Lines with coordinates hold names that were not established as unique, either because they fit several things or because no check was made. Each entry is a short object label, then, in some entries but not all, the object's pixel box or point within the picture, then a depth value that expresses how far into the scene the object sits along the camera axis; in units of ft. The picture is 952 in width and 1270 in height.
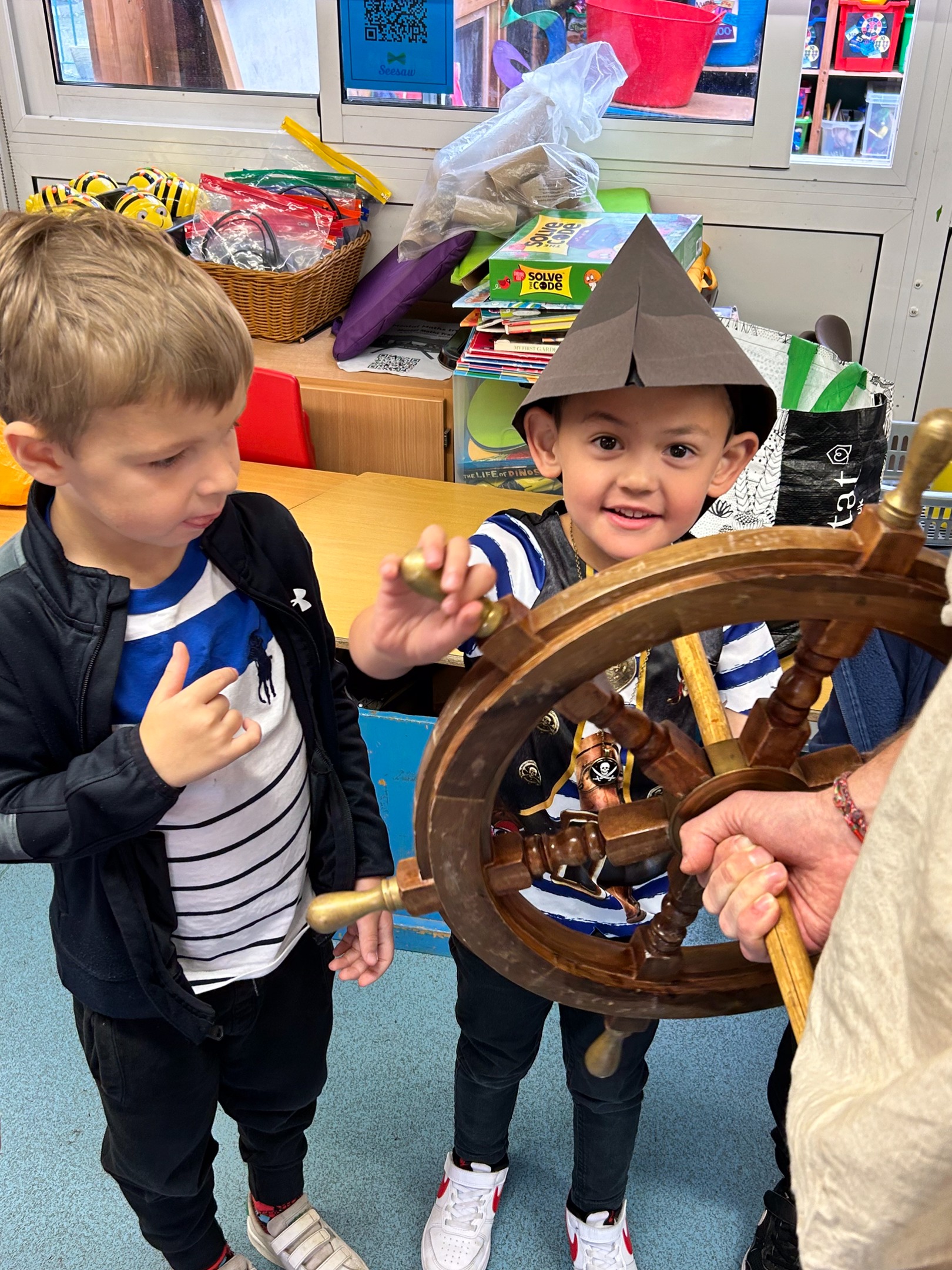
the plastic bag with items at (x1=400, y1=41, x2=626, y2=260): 6.81
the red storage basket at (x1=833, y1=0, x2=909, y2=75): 9.37
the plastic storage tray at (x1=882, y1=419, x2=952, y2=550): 5.59
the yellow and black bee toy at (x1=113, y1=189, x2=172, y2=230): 7.84
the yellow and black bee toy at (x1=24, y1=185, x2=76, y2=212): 7.89
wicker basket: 7.48
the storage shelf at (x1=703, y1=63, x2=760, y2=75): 7.29
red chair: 7.11
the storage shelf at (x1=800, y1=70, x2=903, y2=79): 10.31
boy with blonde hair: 2.78
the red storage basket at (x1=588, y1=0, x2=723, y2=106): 7.11
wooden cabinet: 7.30
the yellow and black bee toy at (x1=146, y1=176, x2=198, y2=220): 8.09
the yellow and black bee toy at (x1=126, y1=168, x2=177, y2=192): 8.14
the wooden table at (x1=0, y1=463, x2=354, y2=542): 6.74
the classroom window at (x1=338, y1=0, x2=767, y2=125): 7.18
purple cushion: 7.06
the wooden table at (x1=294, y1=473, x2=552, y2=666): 5.82
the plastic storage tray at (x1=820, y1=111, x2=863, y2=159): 10.06
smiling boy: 2.65
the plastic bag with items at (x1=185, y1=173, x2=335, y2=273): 7.44
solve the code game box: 5.96
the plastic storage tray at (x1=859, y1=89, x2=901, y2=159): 9.27
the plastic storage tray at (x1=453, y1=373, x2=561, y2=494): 6.91
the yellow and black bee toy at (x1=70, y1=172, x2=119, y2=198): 8.04
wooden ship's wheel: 2.02
